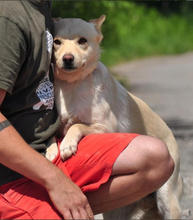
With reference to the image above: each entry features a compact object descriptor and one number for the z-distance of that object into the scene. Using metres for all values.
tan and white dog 5.93
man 4.63
